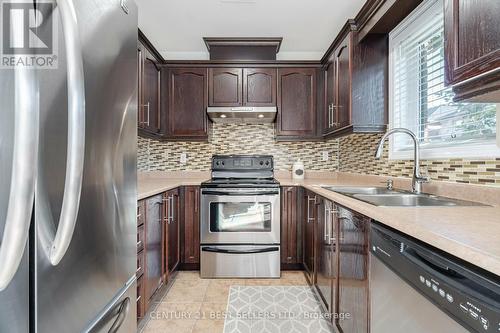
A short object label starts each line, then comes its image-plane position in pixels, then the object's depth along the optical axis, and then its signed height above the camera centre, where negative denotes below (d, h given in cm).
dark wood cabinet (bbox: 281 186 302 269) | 276 -60
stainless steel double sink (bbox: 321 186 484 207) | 136 -19
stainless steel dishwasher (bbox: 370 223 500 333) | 59 -33
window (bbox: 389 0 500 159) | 141 +40
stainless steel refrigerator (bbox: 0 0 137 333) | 52 -3
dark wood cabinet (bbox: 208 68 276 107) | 302 +85
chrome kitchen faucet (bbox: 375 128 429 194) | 162 -4
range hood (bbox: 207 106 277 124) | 294 +55
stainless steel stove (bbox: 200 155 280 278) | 264 -62
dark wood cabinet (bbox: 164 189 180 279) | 238 -61
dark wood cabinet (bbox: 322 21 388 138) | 223 +67
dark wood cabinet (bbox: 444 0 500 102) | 80 +36
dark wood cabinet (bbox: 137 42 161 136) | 237 +67
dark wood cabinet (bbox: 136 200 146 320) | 174 -59
